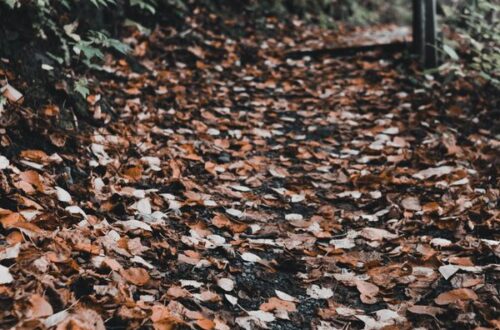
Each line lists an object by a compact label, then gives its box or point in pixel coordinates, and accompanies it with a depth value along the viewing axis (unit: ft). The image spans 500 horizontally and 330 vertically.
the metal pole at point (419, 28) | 18.06
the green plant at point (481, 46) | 15.25
